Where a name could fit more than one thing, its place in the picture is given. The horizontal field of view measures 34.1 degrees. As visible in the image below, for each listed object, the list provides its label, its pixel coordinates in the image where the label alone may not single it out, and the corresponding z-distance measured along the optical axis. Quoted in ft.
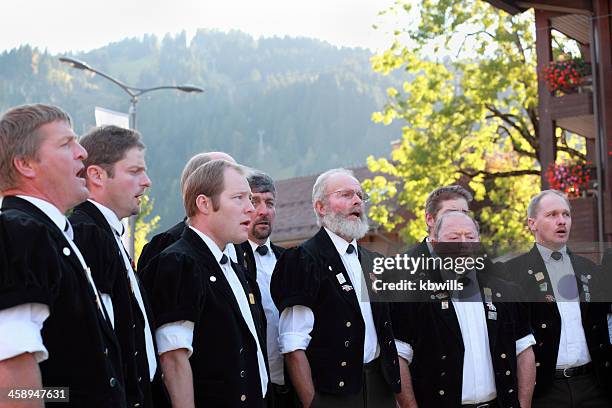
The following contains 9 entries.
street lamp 80.02
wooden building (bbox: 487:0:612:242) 71.10
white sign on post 44.26
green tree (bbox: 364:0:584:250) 95.45
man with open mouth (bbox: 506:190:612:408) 23.53
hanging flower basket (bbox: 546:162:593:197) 71.51
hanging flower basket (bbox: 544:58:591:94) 75.15
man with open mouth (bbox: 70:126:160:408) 14.71
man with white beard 20.65
